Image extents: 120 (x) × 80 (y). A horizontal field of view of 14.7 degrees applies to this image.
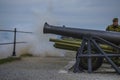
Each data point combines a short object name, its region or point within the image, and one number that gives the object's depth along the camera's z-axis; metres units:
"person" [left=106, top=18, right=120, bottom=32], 17.12
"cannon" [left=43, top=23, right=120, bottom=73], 15.05
